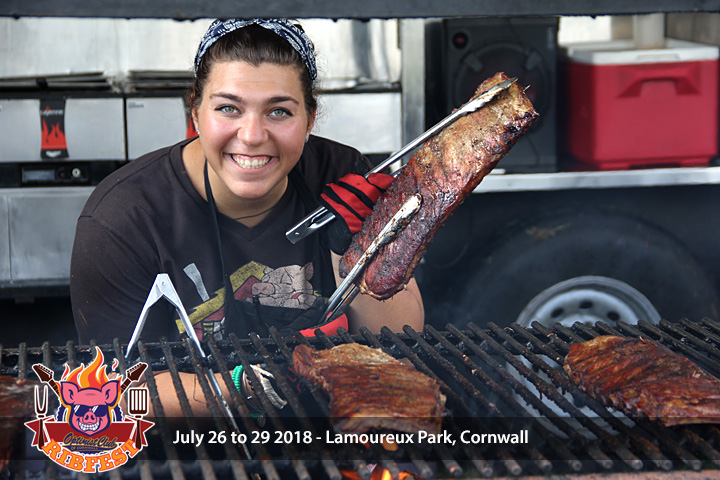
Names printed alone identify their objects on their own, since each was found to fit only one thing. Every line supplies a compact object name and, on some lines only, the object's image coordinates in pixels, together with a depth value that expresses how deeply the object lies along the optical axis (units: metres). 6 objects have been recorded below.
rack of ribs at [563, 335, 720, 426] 1.65
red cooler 3.63
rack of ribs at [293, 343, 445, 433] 1.56
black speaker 3.67
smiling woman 2.23
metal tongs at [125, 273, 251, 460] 1.95
